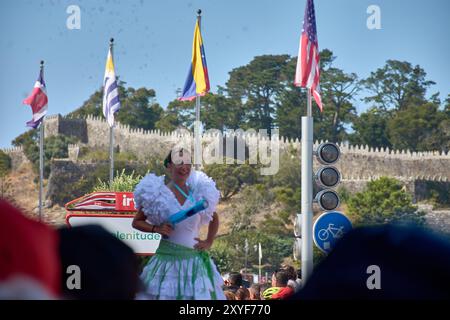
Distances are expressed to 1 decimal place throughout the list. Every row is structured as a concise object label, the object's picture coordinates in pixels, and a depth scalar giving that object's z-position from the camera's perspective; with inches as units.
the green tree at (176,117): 2805.1
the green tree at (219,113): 2743.6
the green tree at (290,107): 2620.6
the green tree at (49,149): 2630.4
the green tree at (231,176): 2361.0
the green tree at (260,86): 2733.8
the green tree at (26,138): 2798.2
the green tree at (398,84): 2721.5
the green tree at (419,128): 2514.1
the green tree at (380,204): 1819.6
